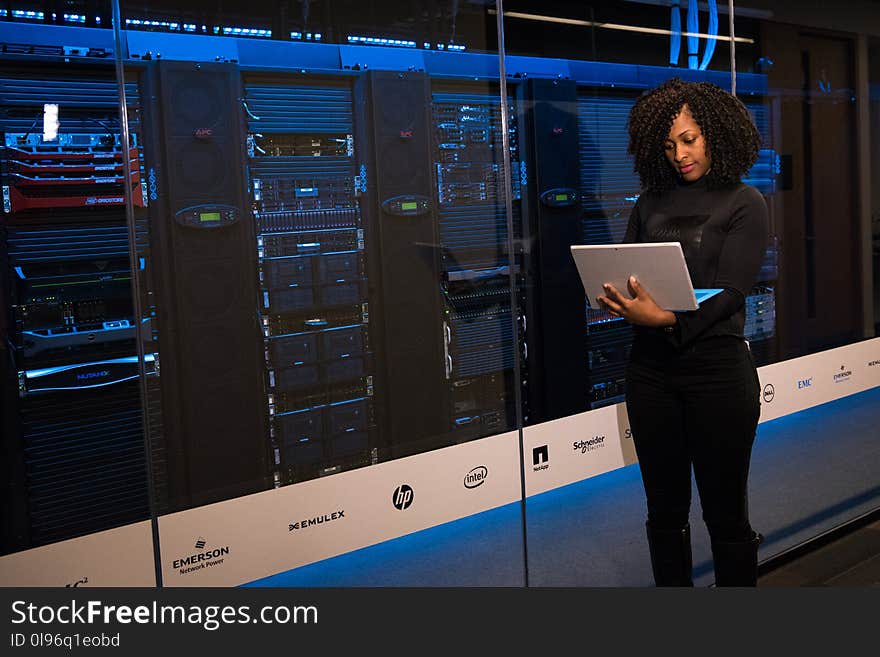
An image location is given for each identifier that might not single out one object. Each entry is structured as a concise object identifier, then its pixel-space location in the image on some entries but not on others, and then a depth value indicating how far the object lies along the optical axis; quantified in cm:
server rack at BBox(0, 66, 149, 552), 204
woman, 186
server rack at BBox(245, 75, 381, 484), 241
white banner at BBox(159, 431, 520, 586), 198
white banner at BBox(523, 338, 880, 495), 256
